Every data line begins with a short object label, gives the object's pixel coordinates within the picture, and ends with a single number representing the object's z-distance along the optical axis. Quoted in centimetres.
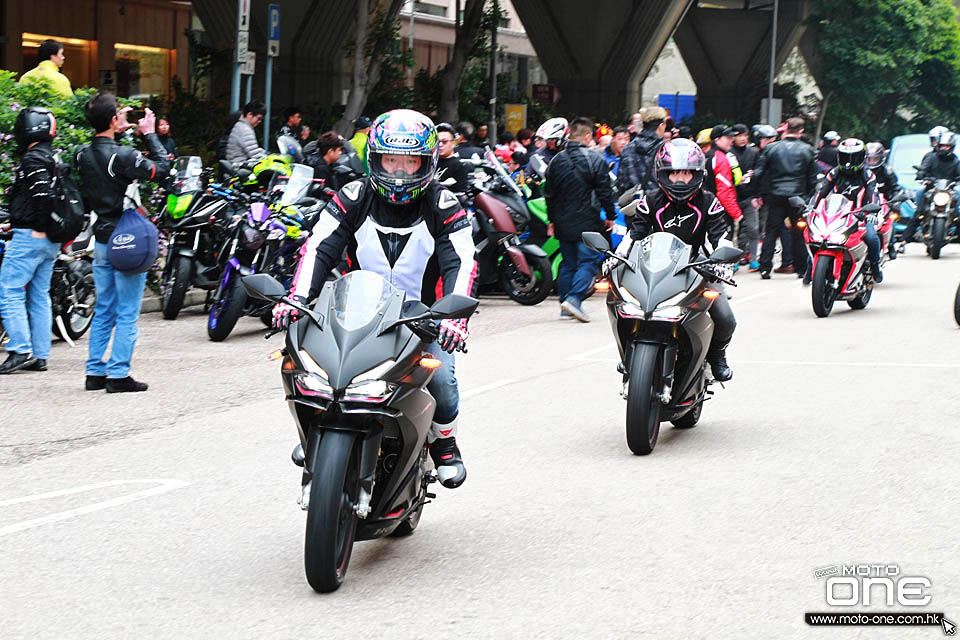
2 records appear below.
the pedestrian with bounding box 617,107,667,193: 1731
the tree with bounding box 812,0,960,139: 5331
